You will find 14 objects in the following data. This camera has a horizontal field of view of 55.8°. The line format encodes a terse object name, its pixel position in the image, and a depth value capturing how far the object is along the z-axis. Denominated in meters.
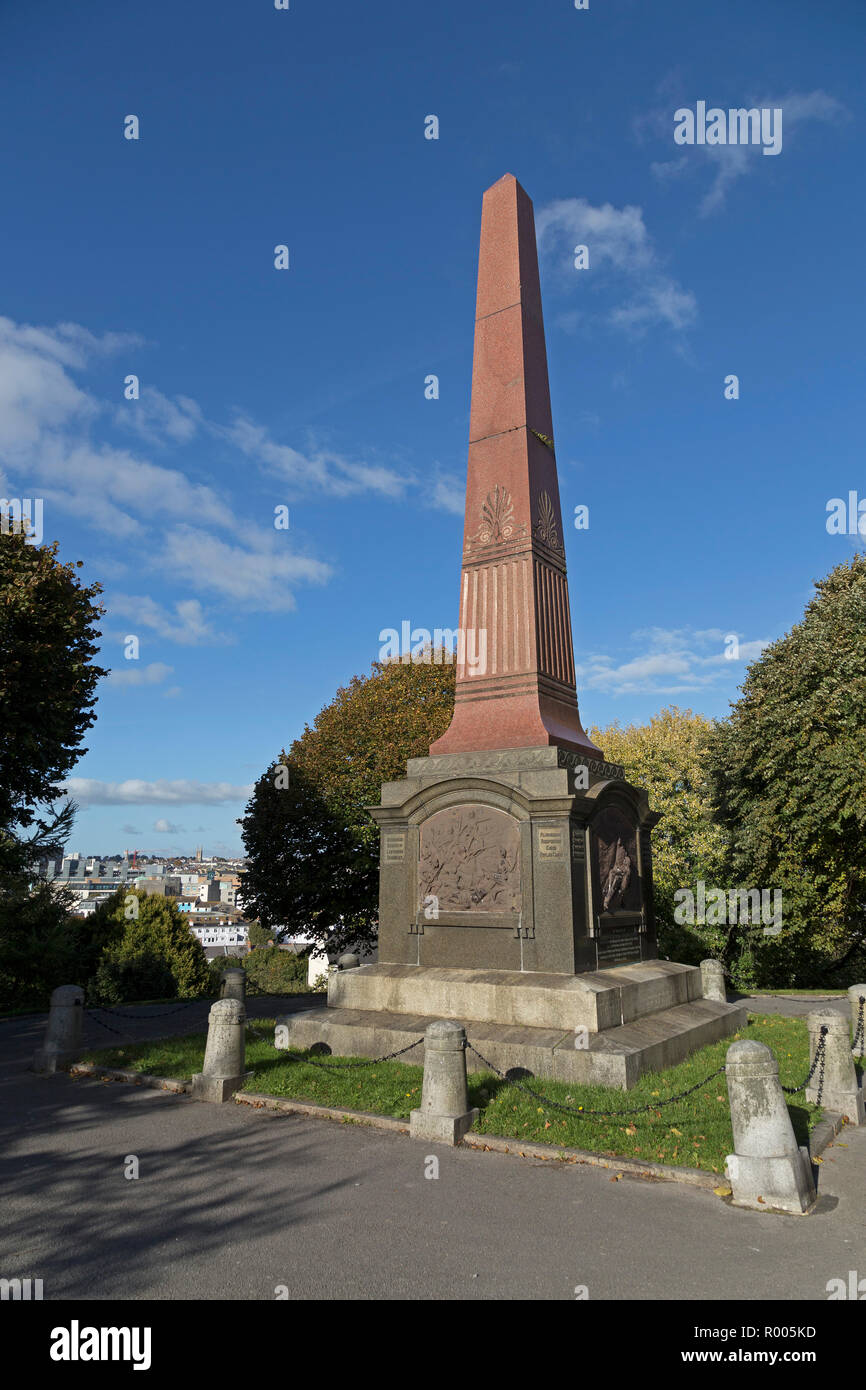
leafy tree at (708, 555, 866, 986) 19.77
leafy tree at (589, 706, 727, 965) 26.69
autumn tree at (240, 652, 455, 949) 26.64
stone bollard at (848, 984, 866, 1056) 11.08
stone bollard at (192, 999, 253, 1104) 9.02
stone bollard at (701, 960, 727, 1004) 13.09
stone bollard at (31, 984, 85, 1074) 10.71
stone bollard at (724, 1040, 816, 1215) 5.73
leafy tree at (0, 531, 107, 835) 16.70
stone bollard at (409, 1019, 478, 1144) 7.30
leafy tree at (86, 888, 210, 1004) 19.84
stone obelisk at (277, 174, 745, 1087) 9.52
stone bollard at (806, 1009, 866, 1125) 8.20
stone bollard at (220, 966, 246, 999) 15.05
